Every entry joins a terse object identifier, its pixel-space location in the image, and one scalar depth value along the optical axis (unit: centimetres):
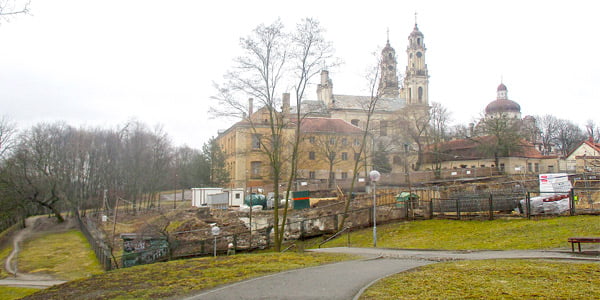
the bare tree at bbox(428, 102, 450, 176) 5628
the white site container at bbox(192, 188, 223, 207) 4457
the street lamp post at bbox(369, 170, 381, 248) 1812
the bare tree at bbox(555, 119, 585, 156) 8538
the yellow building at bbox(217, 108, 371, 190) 5145
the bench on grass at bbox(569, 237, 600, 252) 1138
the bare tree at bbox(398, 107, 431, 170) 5475
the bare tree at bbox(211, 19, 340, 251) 2305
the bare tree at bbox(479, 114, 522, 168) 5269
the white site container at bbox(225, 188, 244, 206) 4269
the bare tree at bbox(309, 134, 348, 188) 4984
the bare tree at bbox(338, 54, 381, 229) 2658
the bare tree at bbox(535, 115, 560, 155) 8550
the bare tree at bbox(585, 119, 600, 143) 8528
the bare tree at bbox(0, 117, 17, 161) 4481
